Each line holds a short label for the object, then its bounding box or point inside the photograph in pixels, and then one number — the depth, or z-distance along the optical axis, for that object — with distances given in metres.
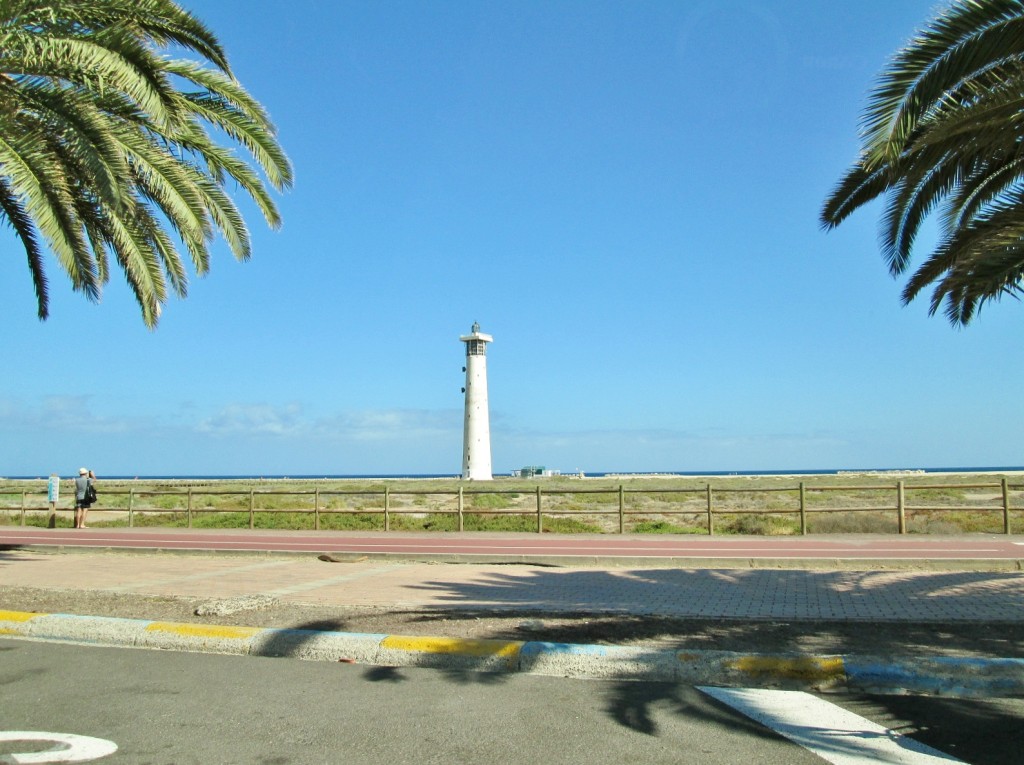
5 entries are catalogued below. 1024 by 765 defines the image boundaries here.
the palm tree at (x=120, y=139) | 9.34
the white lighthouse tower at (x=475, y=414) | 54.28
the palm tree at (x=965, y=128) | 6.69
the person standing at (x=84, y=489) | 22.73
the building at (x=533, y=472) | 86.09
